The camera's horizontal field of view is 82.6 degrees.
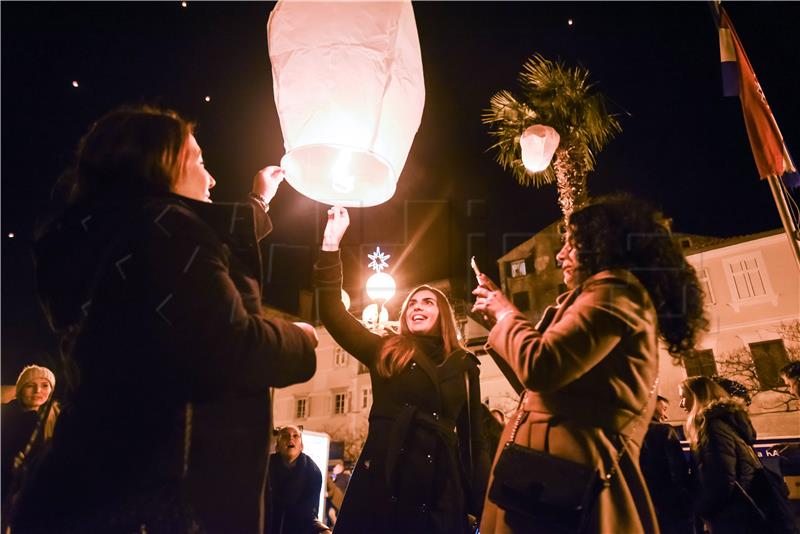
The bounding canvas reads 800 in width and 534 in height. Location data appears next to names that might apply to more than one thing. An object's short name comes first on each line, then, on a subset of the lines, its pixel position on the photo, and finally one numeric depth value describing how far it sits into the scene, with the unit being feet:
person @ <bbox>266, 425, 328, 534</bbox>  16.78
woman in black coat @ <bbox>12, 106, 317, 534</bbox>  4.24
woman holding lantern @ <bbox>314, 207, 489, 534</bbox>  9.11
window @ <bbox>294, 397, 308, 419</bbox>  116.57
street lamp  20.47
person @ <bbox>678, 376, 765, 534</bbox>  13.00
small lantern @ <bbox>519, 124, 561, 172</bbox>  15.62
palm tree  24.47
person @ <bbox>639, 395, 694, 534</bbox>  15.29
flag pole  21.80
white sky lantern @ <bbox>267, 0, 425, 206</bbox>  7.22
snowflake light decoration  20.33
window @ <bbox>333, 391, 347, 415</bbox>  112.16
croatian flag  23.93
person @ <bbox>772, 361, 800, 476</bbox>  18.35
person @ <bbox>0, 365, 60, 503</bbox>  13.94
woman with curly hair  6.28
